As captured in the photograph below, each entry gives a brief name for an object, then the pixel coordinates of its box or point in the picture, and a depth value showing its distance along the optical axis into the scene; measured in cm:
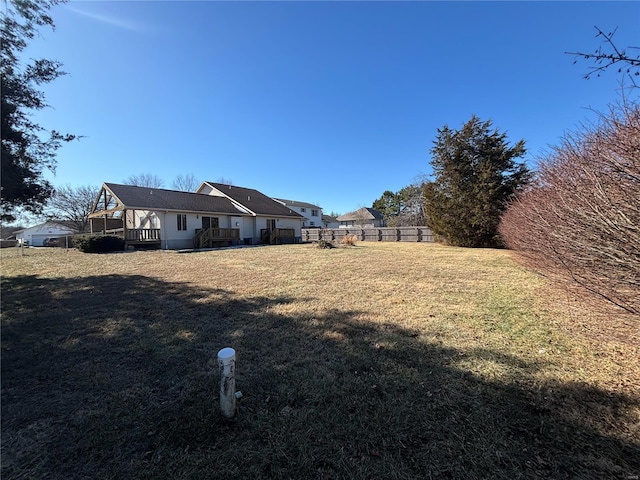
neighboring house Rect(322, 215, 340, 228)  5034
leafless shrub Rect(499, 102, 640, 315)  245
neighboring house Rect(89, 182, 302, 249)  1747
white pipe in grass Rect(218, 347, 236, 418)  208
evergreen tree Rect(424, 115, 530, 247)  1634
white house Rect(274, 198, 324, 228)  3944
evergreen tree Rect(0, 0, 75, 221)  553
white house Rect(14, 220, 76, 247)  3838
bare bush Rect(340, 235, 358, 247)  1940
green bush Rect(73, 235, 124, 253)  1502
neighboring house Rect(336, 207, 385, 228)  4876
